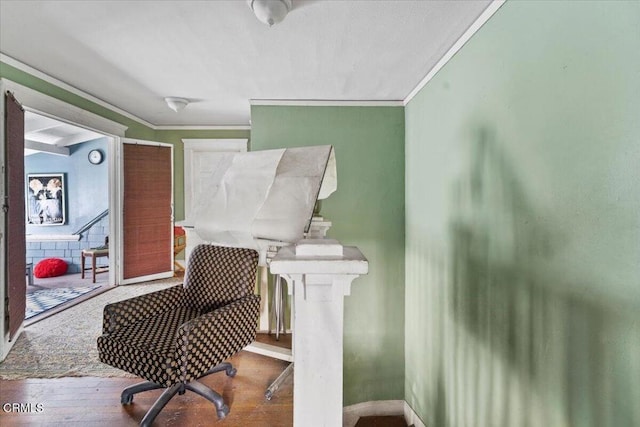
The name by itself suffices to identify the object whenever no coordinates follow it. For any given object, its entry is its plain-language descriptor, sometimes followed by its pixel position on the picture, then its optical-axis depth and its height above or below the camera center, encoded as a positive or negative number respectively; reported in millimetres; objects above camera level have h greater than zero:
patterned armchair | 1455 -699
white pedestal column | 745 -328
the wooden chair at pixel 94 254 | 4038 -625
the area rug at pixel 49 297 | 3037 -1058
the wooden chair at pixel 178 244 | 4410 -515
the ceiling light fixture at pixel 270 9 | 1349 +998
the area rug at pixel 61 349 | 2002 -1106
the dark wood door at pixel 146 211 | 3707 +13
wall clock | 5023 +999
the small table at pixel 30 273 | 3856 -858
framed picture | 4953 +239
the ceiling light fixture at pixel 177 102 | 2914 +1166
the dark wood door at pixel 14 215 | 2160 -21
